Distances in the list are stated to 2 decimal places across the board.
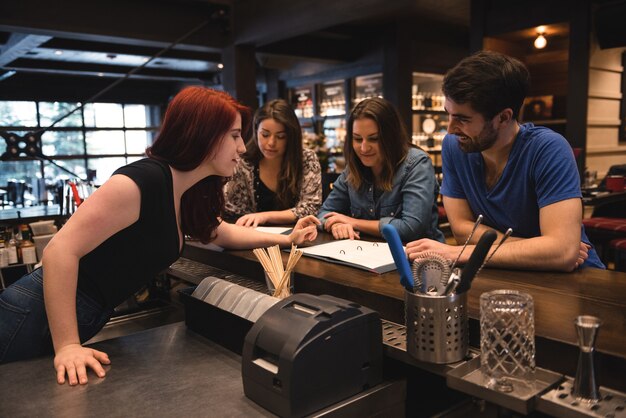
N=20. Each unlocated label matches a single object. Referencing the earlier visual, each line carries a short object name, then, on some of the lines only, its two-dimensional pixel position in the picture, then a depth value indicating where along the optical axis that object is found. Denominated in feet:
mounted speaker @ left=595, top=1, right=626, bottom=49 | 17.52
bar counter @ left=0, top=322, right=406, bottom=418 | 3.22
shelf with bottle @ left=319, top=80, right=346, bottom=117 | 31.60
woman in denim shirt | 6.94
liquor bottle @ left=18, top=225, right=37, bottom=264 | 12.06
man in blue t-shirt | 4.74
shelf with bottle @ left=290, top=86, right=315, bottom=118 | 33.63
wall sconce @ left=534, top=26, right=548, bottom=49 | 19.48
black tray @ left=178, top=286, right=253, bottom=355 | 4.07
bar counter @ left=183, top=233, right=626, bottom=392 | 3.04
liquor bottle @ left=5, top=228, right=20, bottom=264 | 11.91
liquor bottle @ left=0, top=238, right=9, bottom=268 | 11.77
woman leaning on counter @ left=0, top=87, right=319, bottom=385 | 4.04
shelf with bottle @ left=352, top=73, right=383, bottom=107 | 29.48
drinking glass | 2.97
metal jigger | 2.74
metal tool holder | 3.18
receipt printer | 3.09
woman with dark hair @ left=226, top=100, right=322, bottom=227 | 8.75
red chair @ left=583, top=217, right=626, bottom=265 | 12.89
